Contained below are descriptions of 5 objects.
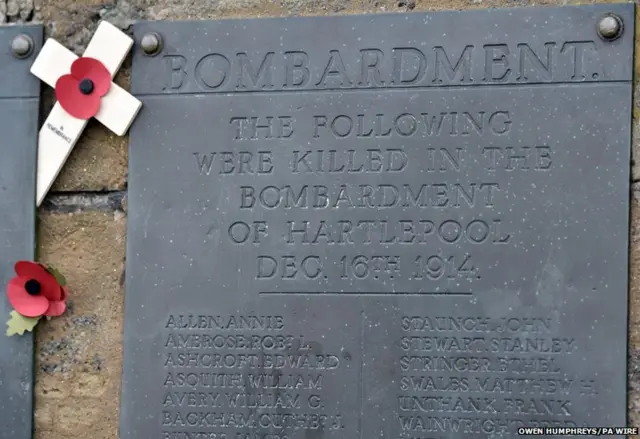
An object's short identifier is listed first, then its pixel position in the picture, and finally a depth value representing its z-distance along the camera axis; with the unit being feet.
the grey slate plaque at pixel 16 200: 9.37
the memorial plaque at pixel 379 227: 8.66
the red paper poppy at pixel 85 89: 9.43
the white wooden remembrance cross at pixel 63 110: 9.46
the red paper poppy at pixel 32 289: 9.26
